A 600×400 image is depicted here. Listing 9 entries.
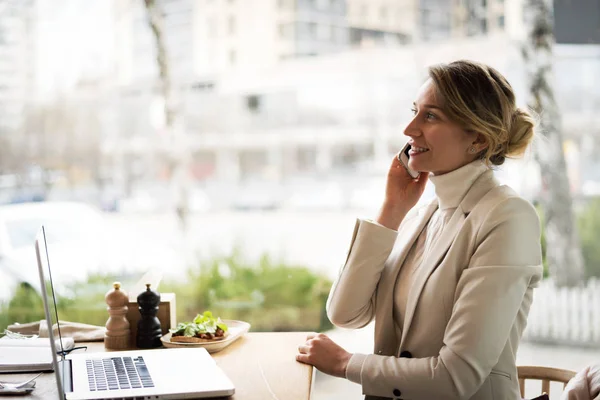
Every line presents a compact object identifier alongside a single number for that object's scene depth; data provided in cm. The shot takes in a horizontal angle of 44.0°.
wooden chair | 209
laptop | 157
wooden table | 169
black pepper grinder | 207
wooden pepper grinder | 208
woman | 166
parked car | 409
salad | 204
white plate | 202
